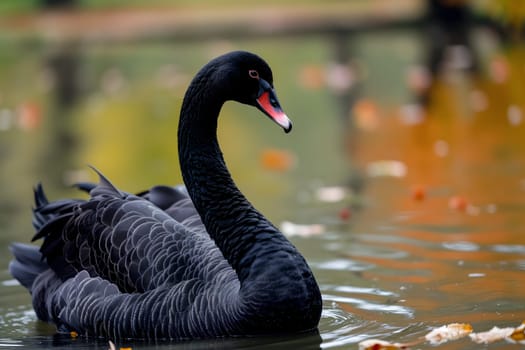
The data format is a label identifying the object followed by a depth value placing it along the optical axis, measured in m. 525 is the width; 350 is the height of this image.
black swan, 9.29
